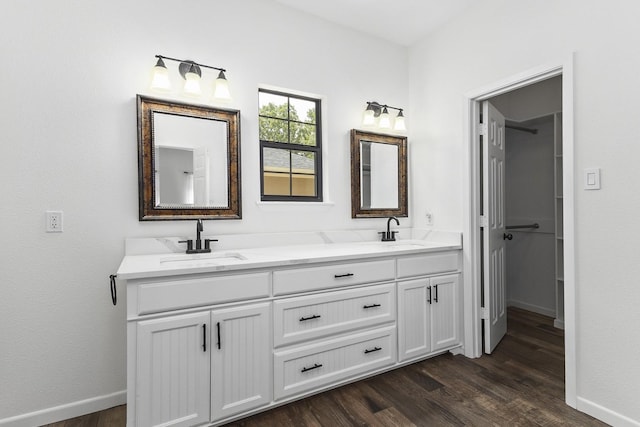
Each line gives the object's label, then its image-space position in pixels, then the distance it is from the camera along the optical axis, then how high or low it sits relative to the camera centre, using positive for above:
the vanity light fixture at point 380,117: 2.86 +0.81
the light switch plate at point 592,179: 1.82 +0.17
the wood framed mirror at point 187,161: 2.05 +0.34
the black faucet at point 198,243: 2.11 -0.19
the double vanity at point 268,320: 1.56 -0.61
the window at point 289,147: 2.55 +0.51
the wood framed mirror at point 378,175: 2.82 +0.32
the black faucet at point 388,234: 2.87 -0.20
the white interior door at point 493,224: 2.60 -0.11
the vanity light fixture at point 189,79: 2.01 +0.84
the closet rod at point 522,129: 3.46 +0.85
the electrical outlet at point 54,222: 1.84 -0.04
